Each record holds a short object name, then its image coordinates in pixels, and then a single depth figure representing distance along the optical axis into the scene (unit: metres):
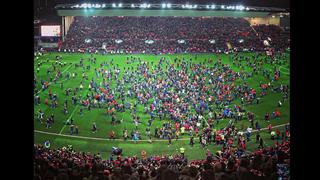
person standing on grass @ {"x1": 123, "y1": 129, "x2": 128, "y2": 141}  27.00
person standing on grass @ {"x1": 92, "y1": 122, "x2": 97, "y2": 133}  28.34
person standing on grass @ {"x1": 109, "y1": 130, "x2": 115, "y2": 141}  27.14
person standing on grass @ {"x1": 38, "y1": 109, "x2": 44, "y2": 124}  30.05
